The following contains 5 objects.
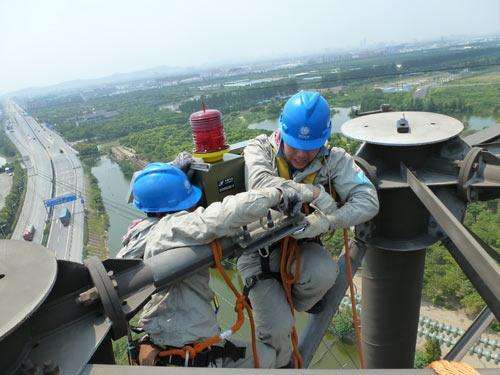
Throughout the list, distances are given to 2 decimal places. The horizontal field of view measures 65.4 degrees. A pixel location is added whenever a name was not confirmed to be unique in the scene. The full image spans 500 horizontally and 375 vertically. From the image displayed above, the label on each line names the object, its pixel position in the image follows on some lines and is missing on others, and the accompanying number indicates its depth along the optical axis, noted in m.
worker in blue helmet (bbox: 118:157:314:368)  1.92
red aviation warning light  2.91
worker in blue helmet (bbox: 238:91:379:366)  2.44
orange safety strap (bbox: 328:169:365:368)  2.64
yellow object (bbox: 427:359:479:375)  1.13
